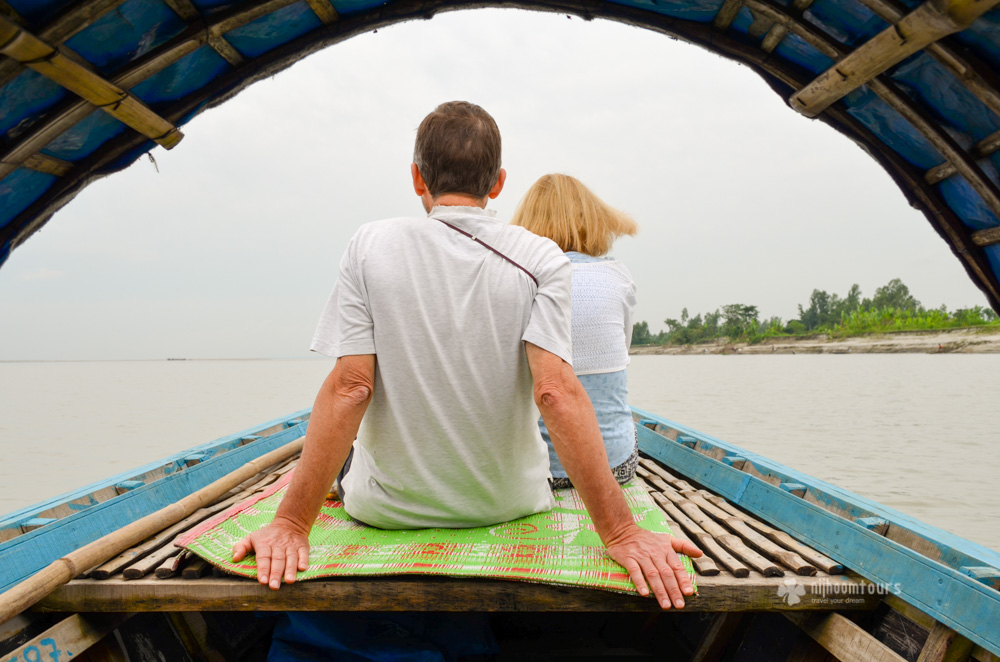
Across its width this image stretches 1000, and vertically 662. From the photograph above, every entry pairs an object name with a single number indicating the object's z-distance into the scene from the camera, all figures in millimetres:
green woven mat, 1316
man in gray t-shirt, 1360
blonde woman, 2088
